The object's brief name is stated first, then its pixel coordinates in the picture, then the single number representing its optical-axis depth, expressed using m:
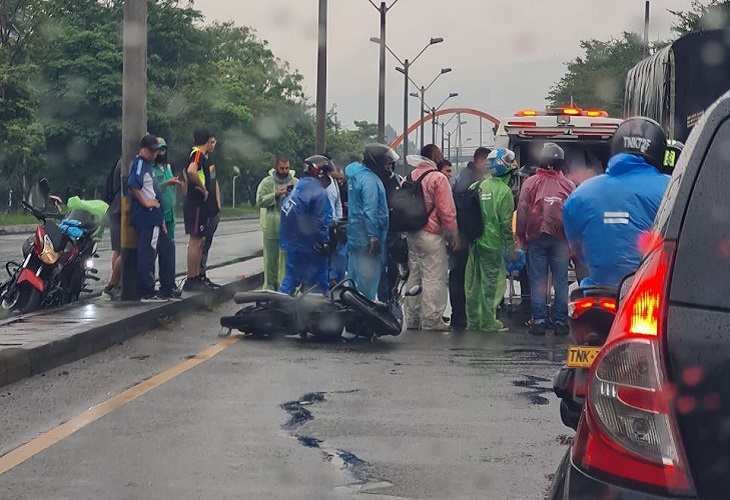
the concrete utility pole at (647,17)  54.43
